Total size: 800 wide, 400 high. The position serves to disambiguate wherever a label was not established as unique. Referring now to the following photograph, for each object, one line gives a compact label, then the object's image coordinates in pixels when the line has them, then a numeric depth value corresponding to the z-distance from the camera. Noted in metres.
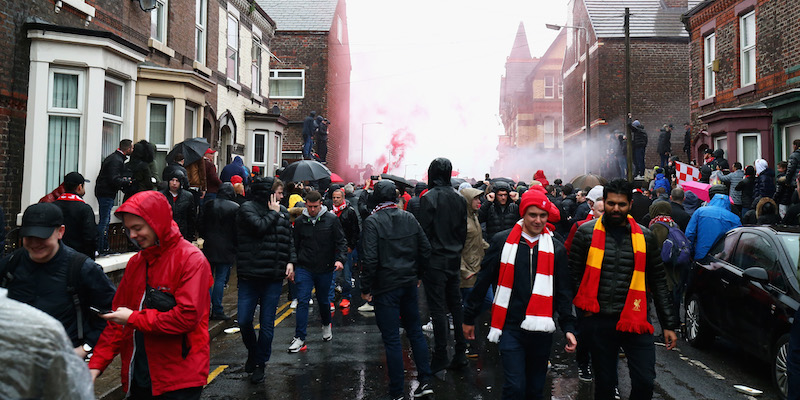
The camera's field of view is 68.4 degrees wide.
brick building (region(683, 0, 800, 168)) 16.08
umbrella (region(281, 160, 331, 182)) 12.48
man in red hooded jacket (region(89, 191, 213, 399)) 3.17
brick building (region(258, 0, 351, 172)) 31.25
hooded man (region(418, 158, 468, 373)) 6.25
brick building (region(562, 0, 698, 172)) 30.92
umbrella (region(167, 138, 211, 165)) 11.83
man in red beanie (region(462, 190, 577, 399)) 4.16
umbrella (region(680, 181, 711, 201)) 12.68
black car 5.50
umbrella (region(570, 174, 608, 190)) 10.32
